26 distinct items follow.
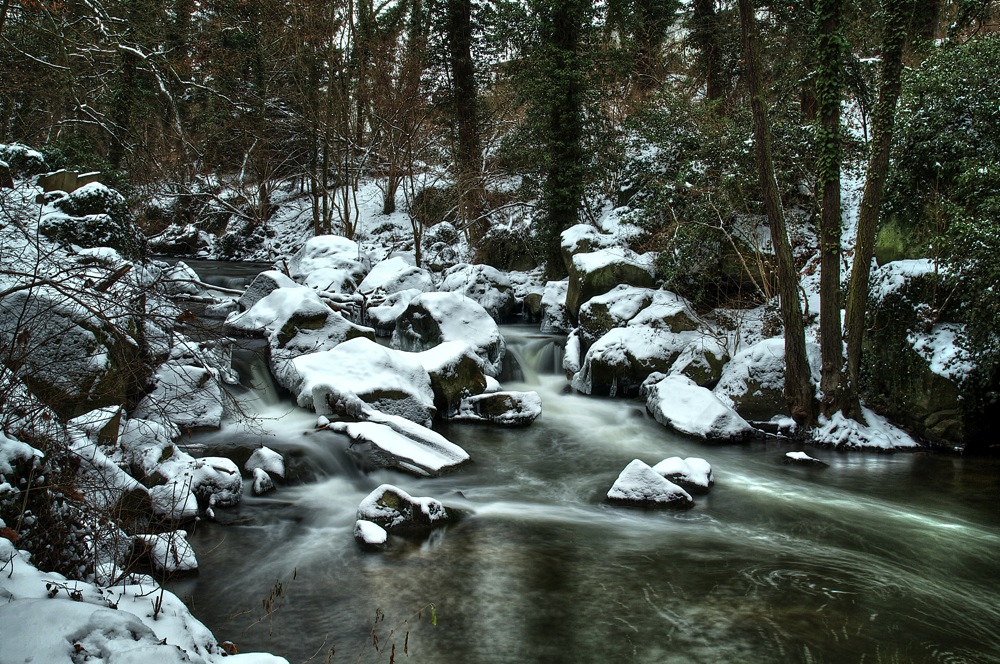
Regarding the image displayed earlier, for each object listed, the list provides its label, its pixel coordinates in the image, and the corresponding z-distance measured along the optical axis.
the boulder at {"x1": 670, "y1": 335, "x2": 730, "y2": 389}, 11.11
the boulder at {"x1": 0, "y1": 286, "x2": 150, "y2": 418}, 4.17
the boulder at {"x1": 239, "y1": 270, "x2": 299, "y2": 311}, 13.00
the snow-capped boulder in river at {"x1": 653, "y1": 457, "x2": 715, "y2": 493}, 7.82
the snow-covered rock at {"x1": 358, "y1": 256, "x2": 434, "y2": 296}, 15.05
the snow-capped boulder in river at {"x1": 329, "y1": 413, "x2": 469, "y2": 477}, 7.94
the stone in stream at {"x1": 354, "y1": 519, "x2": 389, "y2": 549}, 6.09
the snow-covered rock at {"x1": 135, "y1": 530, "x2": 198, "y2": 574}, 4.87
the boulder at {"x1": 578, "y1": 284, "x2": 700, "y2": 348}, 12.08
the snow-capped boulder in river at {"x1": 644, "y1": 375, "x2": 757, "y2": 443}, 9.74
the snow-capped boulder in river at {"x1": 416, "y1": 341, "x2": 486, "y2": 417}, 10.26
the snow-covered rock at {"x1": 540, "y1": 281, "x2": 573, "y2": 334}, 15.24
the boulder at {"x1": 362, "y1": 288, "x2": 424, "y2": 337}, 13.65
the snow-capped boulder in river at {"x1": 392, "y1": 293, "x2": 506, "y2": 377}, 12.00
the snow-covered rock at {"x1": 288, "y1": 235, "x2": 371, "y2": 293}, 14.73
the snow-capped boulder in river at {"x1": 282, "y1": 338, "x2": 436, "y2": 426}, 9.10
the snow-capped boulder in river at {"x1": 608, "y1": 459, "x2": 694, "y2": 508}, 7.26
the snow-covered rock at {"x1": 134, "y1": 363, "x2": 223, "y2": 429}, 7.79
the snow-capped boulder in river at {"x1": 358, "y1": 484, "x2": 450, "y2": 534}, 6.43
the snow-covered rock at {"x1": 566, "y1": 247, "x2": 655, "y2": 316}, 13.73
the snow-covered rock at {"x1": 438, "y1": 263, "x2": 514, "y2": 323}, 16.23
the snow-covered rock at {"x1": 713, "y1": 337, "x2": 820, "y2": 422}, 10.12
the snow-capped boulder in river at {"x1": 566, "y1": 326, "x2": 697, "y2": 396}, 11.71
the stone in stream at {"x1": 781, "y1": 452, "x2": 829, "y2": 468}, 8.86
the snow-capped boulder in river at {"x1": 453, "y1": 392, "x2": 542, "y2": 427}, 10.32
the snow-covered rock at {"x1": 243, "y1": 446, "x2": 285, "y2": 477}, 7.43
